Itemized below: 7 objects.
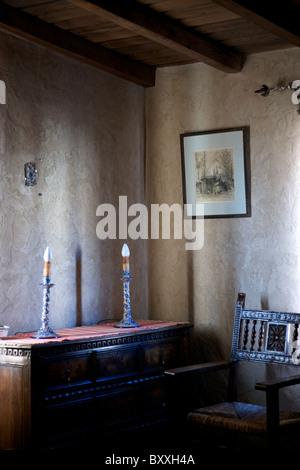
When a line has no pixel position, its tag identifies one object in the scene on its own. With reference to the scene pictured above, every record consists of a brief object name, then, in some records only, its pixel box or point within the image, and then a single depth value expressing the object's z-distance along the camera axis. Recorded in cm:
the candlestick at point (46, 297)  391
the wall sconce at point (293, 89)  452
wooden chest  356
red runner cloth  375
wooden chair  349
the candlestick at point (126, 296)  447
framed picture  478
